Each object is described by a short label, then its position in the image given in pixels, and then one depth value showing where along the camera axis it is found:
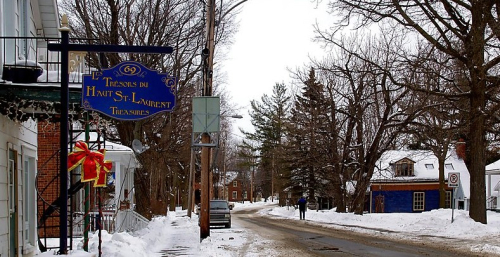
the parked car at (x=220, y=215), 31.66
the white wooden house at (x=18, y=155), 10.69
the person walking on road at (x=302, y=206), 43.97
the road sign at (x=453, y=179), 24.77
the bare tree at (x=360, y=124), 34.12
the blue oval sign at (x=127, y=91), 8.65
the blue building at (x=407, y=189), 55.09
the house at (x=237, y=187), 127.35
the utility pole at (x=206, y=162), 20.80
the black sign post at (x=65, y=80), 8.51
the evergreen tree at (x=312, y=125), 39.53
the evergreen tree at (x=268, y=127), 79.38
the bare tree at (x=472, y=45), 22.61
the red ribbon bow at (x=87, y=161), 10.59
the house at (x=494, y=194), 43.98
